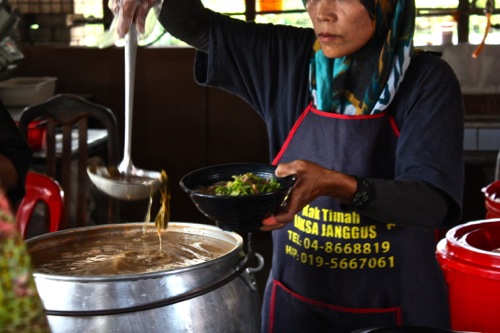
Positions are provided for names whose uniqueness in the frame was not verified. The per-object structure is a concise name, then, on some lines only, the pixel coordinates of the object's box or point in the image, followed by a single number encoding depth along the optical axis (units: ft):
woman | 5.90
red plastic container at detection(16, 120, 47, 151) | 13.34
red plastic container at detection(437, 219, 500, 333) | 6.25
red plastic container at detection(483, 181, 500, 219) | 8.25
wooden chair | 11.37
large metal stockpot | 4.19
